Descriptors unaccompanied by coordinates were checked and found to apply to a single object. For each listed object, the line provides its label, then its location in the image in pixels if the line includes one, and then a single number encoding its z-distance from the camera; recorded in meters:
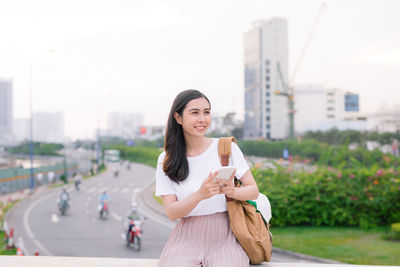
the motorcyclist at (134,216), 10.50
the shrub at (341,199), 10.67
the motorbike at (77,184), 28.12
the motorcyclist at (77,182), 28.11
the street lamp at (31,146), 27.07
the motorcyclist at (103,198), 15.15
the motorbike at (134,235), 10.63
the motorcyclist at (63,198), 16.92
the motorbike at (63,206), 17.69
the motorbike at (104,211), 16.73
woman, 2.07
